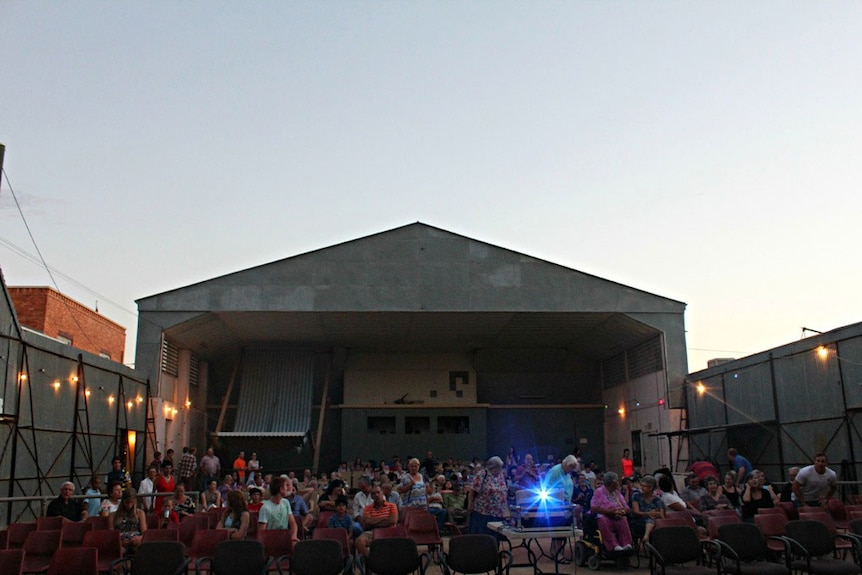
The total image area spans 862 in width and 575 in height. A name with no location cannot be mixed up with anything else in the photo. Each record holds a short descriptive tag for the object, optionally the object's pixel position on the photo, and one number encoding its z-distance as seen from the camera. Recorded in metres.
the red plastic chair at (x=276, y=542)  8.64
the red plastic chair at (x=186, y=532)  9.17
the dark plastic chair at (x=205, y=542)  8.79
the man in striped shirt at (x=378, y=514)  10.16
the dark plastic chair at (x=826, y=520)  9.04
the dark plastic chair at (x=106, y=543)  8.61
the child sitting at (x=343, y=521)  10.27
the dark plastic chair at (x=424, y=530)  9.95
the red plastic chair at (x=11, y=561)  6.98
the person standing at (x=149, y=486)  13.80
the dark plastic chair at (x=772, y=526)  8.92
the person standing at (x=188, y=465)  18.27
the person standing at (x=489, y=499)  10.10
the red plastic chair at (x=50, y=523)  9.56
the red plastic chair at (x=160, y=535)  8.65
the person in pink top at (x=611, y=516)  10.14
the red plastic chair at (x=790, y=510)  10.08
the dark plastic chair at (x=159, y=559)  7.43
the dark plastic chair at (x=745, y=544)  8.07
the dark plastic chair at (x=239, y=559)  7.53
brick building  26.42
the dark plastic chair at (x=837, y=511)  10.39
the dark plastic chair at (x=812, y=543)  8.03
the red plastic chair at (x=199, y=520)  9.74
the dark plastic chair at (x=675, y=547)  7.87
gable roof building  20.94
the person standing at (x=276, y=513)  9.10
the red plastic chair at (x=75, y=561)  7.49
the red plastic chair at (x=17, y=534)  9.10
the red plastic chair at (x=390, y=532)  8.78
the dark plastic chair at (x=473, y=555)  7.83
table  8.46
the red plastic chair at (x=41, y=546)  8.60
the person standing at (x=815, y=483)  11.17
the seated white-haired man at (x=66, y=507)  10.90
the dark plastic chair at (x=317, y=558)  7.63
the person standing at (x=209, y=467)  20.05
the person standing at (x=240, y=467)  22.13
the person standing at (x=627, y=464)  21.78
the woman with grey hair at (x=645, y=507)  10.45
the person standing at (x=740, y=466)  13.61
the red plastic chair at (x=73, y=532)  9.01
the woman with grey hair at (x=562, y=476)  10.95
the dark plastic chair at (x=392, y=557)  7.84
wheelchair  10.19
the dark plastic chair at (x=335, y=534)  8.75
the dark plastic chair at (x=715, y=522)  8.81
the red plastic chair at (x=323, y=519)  10.66
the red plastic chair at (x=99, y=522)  9.73
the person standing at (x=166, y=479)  14.73
